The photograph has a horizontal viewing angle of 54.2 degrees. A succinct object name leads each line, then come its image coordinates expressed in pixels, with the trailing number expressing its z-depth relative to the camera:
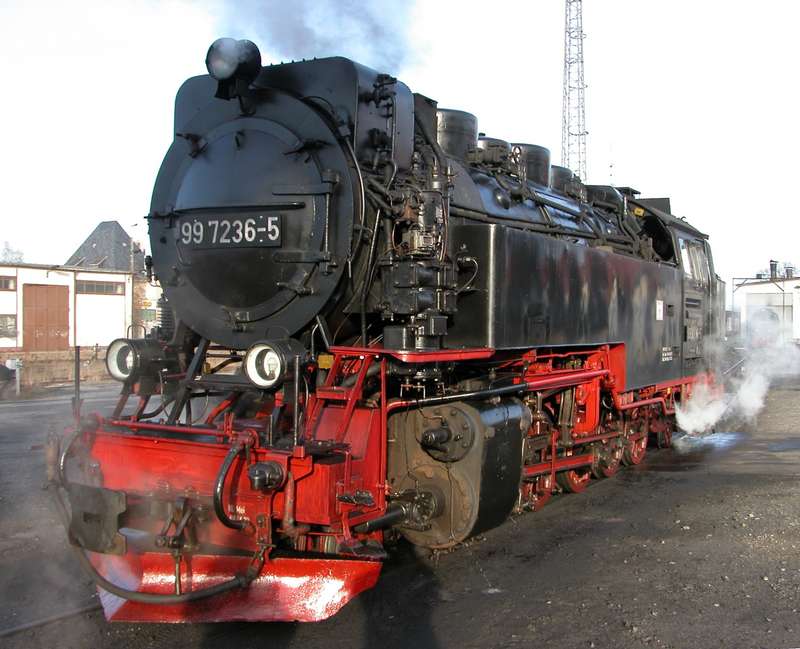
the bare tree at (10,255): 80.86
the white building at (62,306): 28.25
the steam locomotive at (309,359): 4.27
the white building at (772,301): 39.69
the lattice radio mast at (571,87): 39.97
